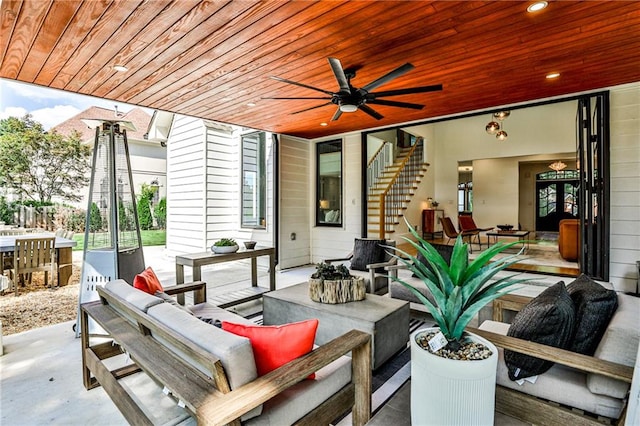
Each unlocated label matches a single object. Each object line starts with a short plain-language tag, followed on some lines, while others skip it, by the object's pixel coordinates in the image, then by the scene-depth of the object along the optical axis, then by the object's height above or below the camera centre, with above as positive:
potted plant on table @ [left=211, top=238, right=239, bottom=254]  4.10 -0.48
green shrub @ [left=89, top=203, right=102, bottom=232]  3.36 -0.09
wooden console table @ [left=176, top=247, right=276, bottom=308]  3.75 -0.72
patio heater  3.23 -0.08
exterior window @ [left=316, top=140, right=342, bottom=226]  6.97 +0.61
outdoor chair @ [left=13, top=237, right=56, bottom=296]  4.54 -0.67
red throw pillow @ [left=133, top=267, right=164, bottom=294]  2.29 -0.54
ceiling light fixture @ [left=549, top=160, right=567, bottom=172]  10.20 +1.42
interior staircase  7.50 +0.66
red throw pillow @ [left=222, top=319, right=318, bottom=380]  1.42 -0.60
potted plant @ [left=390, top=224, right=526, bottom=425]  1.16 -0.56
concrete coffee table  2.44 -0.90
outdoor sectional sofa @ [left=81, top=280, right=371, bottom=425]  1.22 -0.71
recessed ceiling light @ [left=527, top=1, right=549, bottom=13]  2.32 +1.53
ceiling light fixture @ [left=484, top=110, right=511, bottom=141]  6.18 +1.98
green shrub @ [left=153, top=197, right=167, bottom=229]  12.07 -0.08
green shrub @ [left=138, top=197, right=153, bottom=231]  11.49 -0.09
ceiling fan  2.66 +1.14
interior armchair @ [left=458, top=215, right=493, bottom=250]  8.39 -0.41
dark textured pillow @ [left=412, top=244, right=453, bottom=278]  3.69 -0.48
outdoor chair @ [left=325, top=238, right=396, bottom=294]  4.06 -0.66
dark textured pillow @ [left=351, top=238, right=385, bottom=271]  4.35 -0.62
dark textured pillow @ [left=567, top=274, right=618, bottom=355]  1.60 -0.57
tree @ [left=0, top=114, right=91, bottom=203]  8.94 +1.50
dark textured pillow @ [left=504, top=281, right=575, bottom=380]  1.58 -0.62
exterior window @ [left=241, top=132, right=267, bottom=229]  7.07 +0.70
